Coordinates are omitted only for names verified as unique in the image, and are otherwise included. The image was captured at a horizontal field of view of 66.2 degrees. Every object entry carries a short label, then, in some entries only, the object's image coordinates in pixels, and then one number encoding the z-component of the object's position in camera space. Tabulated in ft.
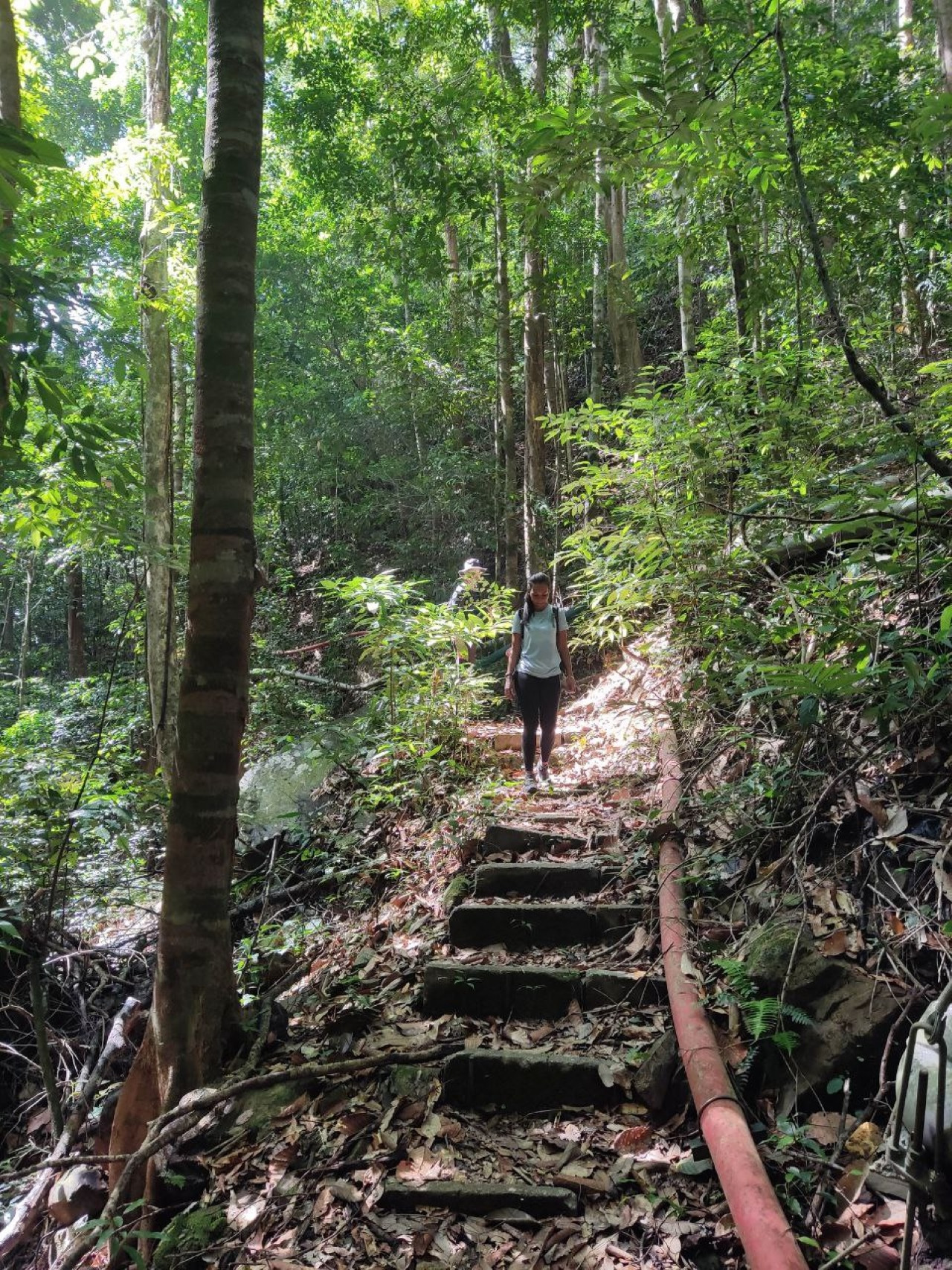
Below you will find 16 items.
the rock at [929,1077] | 6.09
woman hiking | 20.13
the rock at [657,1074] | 9.21
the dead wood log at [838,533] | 9.98
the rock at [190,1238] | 8.21
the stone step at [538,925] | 12.98
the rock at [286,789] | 22.06
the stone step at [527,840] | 15.89
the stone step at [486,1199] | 8.13
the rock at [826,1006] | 8.11
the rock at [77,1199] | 10.39
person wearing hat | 24.89
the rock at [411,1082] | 10.09
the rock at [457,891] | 14.64
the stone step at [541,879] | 14.34
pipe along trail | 6.34
